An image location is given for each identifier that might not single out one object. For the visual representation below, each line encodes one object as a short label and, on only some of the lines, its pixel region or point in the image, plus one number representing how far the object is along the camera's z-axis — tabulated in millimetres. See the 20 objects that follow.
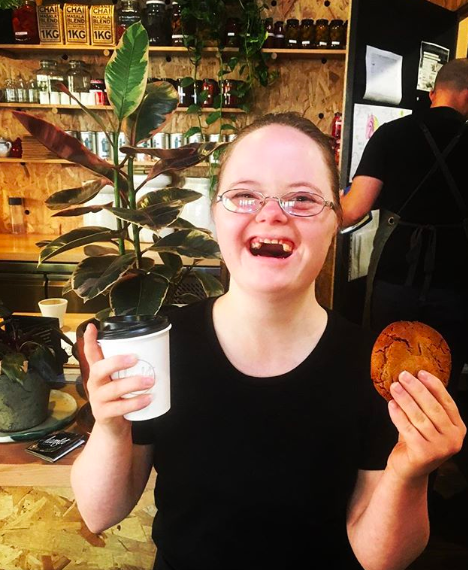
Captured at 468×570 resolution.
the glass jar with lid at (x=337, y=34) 3664
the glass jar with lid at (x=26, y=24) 3685
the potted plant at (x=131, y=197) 1220
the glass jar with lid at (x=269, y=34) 3655
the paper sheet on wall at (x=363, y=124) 2775
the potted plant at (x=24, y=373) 1183
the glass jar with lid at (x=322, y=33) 3691
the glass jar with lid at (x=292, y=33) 3695
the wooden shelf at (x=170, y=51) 3672
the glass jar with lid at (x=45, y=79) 3816
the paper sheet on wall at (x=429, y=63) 3119
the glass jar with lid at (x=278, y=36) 3727
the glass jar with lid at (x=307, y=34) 3715
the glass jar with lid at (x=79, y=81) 3840
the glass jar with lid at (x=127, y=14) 3627
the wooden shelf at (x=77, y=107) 3776
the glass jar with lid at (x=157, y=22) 3611
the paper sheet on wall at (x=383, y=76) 2750
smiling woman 901
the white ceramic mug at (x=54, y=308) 1782
